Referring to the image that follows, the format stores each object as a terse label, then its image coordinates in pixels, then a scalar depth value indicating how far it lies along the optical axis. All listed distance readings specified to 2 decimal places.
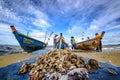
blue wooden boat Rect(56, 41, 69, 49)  4.46
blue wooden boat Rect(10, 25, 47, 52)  4.19
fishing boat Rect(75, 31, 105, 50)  4.99
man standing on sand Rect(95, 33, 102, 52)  5.22
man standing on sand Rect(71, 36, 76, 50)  6.08
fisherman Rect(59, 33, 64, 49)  4.45
